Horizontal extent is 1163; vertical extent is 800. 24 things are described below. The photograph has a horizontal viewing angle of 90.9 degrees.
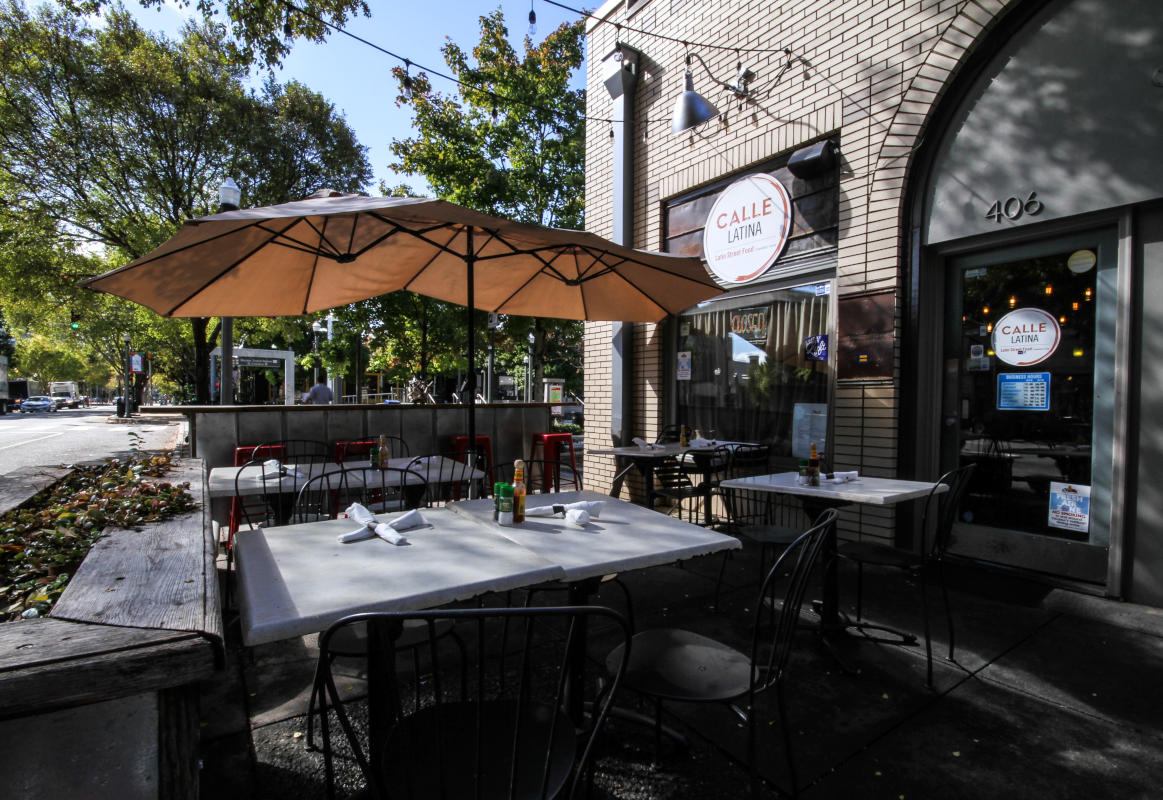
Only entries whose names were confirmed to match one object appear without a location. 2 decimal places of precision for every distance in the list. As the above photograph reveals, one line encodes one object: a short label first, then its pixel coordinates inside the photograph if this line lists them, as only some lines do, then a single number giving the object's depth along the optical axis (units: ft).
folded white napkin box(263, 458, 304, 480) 14.21
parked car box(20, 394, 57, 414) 149.23
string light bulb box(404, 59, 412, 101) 20.67
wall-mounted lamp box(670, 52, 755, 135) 18.76
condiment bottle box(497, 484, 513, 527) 8.72
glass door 12.30
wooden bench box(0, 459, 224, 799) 3.73
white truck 220.43
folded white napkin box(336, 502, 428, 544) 7.71
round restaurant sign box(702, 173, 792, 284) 18.35
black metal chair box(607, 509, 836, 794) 6.03
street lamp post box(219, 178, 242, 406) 25.09
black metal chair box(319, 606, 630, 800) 4.40
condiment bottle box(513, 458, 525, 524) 8.87
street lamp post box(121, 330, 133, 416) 98.43
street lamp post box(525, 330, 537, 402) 65.29
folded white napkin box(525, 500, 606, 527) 9.27
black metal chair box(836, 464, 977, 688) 9.46
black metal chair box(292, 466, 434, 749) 7.73
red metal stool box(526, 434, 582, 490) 24.84
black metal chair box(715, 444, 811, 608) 17.48
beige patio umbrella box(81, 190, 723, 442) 10.40
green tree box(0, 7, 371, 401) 41.32
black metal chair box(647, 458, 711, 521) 17.12
